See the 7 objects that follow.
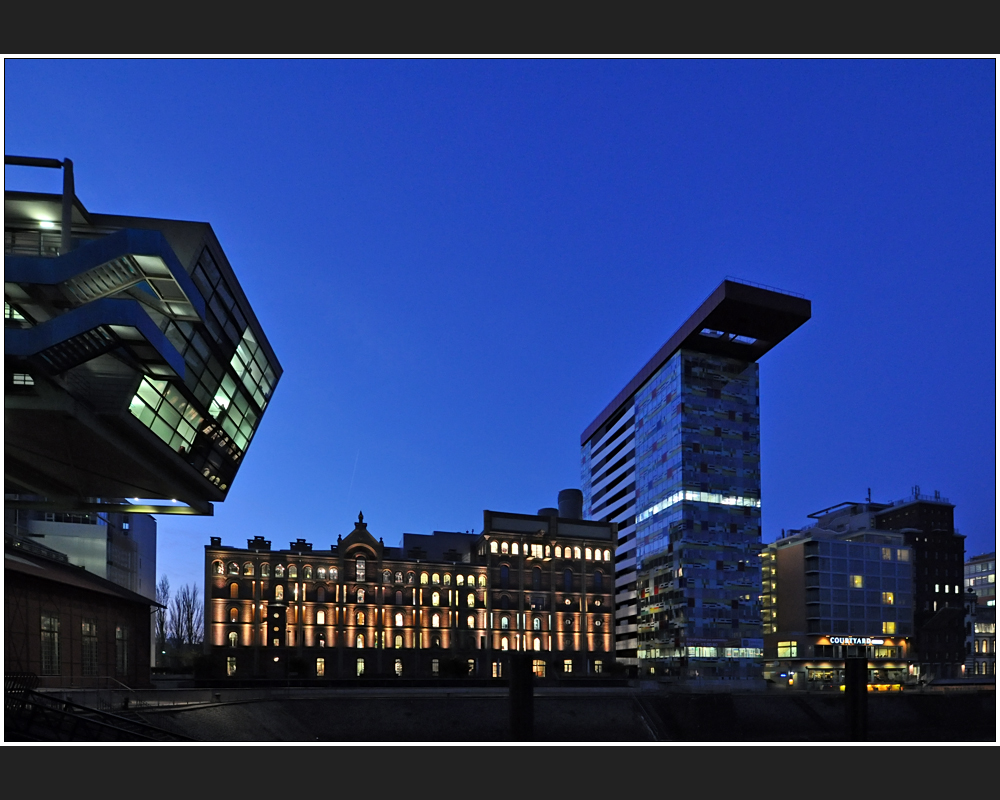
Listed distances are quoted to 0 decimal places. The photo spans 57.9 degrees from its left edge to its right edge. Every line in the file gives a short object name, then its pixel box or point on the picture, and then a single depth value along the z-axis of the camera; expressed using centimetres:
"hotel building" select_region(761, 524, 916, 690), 12744
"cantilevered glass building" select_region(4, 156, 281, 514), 2611
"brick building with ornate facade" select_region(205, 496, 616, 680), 10731
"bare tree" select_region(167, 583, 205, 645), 15088
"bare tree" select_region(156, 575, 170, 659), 13111
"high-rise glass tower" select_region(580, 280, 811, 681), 11612
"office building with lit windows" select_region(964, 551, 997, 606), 19200
